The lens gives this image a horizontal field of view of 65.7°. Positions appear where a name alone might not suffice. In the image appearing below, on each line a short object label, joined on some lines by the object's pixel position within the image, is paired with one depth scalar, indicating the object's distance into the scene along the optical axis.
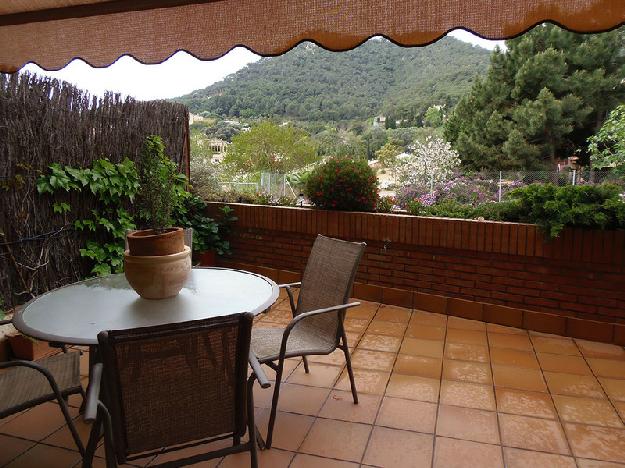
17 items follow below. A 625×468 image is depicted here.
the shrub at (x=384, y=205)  4.88
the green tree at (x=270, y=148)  13.27
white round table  1.99
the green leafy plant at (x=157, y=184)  3.15
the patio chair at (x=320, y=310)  2.48
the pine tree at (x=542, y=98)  12.81
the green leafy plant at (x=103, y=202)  4.06
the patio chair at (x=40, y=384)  1.87
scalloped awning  1.95
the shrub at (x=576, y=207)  3.64
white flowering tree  9.04
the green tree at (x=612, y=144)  7.57
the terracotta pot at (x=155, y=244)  2.30
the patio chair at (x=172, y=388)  1.51
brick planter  3.76
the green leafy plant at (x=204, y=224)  5.41
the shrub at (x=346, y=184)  4.80
